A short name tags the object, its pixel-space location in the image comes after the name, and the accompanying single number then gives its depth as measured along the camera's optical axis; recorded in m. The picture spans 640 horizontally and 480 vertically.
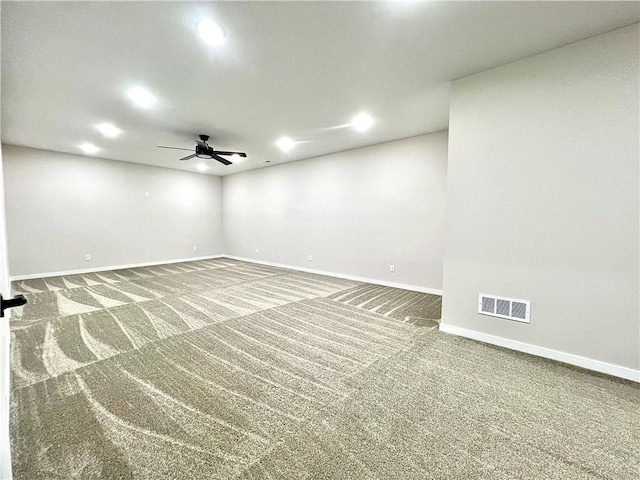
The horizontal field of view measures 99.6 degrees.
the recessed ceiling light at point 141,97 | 3.20
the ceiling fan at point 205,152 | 4.66
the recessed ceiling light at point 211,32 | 2.16
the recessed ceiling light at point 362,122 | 4.04
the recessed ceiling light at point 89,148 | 5.46
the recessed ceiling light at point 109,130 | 4.34
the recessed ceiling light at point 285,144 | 5.16
